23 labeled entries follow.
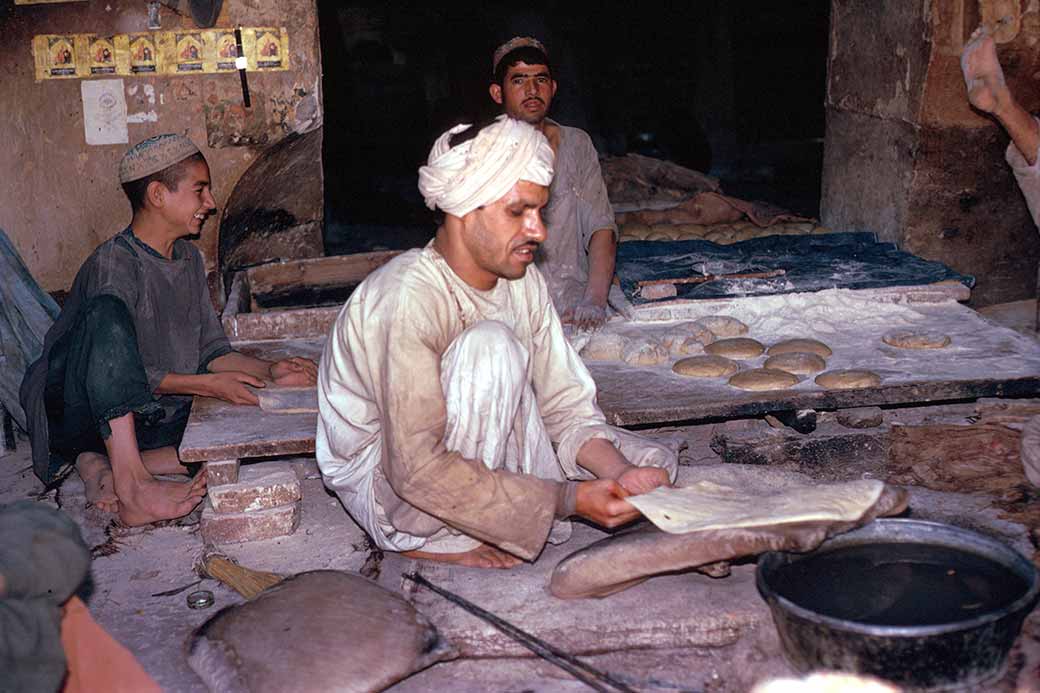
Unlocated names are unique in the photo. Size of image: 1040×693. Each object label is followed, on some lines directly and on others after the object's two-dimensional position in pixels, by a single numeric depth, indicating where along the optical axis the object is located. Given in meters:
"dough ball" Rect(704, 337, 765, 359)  4.39
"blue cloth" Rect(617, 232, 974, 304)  5.15
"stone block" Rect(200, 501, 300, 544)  3.64
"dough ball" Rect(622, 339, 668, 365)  4.34
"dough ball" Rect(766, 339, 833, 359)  4.32
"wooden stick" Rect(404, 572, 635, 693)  2.63
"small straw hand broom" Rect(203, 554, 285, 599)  3.30
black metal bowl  2.41
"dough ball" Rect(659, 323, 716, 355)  4.46
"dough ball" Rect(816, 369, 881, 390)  3.93
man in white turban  2.88
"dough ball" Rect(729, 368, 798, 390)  3.97
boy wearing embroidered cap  3.87
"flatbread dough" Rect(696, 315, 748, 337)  4.70
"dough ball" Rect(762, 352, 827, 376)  4.12
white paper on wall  5.29
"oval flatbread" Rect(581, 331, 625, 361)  4.43
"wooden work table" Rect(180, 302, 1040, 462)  3.69
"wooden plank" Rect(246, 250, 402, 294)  5.61
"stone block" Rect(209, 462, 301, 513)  3.66
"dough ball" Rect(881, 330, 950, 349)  4.34
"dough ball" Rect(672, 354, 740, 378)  4.16
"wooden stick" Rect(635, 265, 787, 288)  5.24
